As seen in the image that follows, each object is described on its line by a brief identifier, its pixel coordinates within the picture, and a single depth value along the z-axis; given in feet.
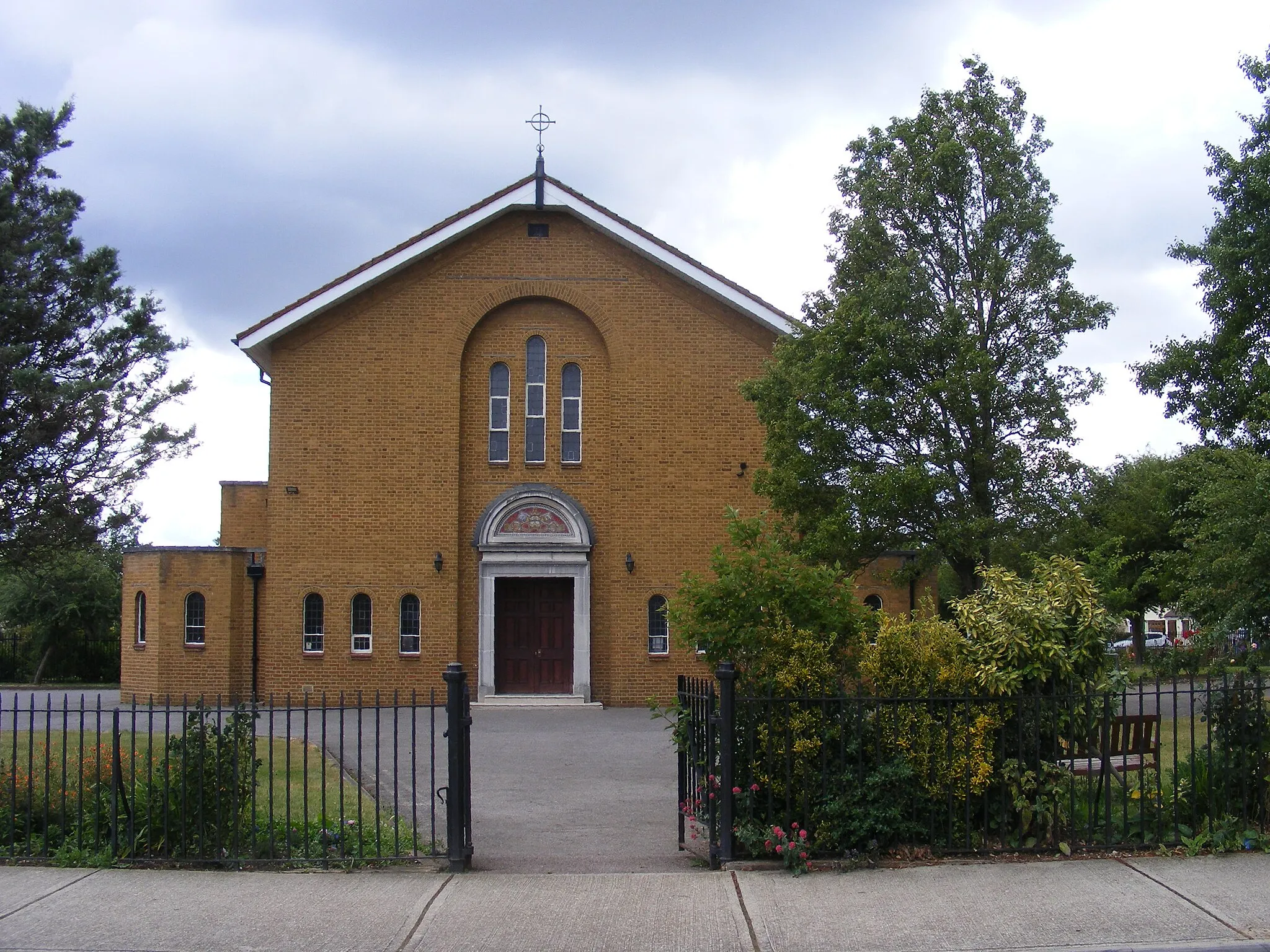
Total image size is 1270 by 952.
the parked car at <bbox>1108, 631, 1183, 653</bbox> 155.63
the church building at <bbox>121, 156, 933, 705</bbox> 74.64
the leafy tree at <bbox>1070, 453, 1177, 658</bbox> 56.65
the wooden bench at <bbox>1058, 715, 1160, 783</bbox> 29.27
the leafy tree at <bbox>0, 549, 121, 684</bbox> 110.22
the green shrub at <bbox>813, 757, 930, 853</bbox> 27.53
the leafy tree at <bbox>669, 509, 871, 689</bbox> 29.37
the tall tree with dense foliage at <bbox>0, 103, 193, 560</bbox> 68.03
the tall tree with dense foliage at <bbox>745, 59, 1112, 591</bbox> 54.60
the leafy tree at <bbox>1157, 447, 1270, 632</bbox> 39.40
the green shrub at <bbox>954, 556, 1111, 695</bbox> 28.78
